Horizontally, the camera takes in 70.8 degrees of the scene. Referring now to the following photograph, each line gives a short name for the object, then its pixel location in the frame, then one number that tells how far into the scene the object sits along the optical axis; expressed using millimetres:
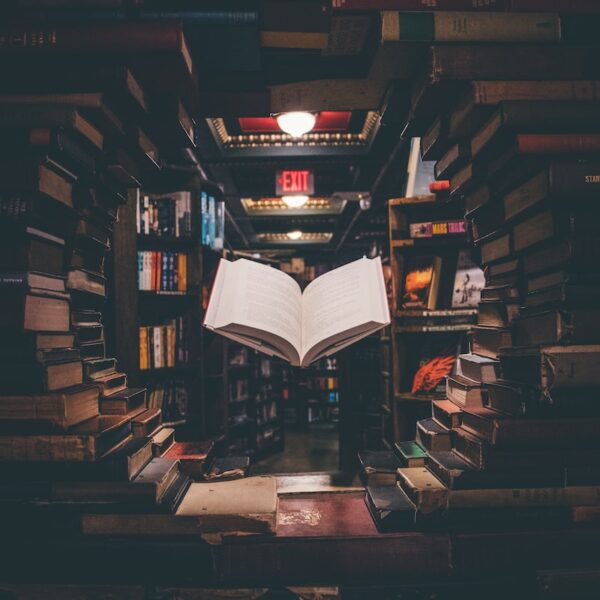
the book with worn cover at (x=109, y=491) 864
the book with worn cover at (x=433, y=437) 1060
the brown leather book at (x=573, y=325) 805
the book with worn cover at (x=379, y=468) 1111
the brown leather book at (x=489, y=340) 966
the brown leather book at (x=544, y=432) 846
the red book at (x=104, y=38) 843
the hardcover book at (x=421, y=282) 2590
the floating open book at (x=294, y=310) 898
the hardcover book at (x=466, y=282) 2539
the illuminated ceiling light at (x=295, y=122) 2773
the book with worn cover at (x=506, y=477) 872
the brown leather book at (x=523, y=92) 868
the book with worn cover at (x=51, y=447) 832
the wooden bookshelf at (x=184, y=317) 2742
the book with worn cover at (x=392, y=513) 902
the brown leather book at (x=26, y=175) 812
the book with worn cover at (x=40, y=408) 828
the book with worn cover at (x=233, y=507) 875
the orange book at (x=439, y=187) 2467
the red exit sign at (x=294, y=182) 4230
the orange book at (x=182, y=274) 2803
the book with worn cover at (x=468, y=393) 1032
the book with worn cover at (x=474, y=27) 853
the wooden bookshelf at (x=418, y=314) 2545
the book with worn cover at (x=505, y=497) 877
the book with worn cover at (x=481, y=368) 1027
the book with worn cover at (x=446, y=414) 1043
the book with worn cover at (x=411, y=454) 1087
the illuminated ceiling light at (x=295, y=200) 5118
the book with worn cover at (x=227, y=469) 1093
